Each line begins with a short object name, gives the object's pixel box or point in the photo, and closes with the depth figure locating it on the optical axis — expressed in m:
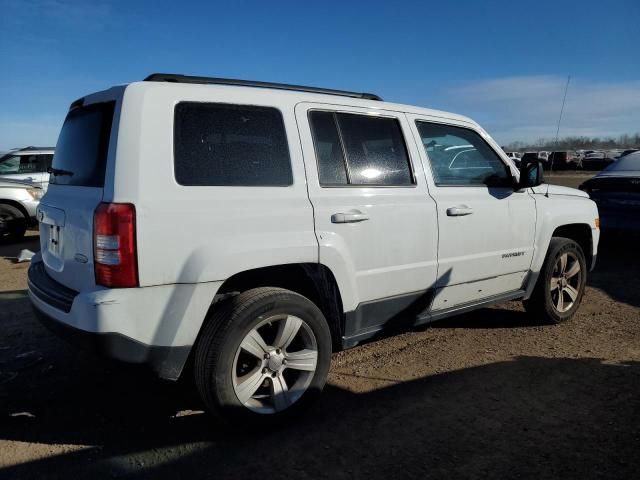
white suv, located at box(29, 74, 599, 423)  2.58
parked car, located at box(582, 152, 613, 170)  41.88
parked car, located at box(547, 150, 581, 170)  42.05
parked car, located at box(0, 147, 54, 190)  11.28
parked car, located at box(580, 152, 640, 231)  7.45
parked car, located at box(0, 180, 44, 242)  9.54
